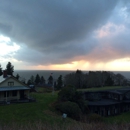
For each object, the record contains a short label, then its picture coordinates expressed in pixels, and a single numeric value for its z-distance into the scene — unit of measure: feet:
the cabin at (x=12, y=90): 97.14
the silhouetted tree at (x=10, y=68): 223.67
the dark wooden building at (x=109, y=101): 110.52
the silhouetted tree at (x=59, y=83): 214.24
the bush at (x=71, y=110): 79.00
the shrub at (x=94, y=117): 73.41
